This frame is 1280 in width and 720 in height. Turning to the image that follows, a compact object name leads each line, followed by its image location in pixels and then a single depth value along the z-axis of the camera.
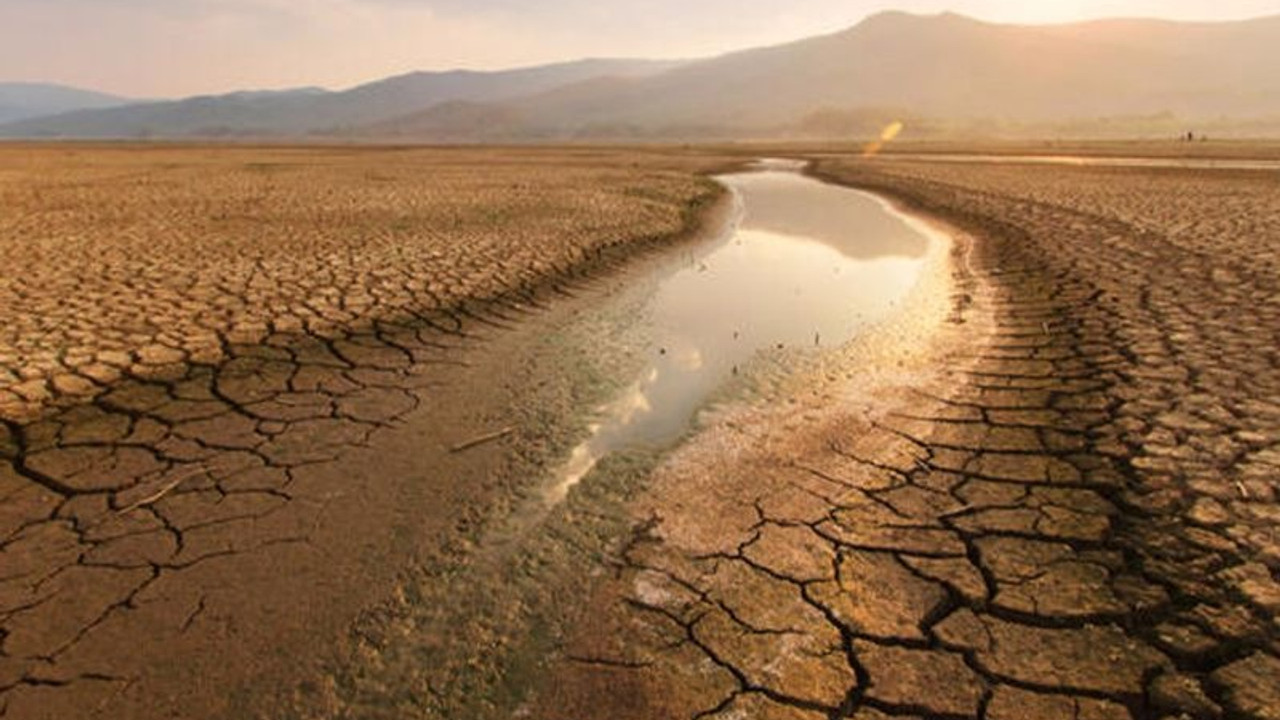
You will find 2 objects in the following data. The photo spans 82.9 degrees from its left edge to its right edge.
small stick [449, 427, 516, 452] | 4.30
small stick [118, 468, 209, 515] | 3.50
